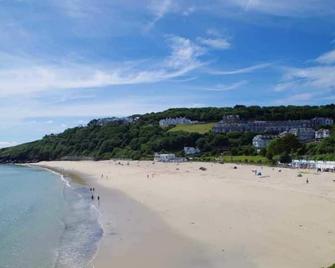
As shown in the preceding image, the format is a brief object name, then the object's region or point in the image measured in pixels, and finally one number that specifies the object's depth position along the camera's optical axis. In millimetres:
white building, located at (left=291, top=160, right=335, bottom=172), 50600
